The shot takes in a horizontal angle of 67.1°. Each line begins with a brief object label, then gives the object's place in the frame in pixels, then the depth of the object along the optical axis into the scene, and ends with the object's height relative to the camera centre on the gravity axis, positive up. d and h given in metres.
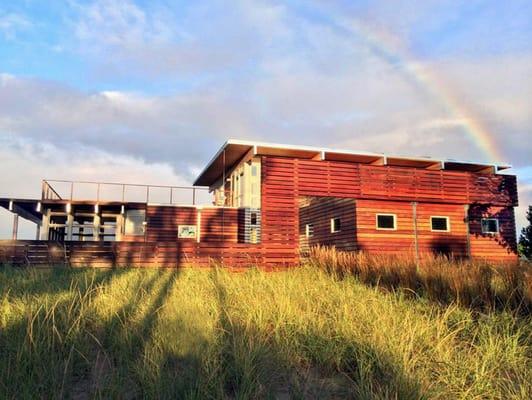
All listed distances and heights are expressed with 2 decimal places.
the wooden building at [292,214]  16.17 +1.67
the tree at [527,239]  21.31 +0.32
